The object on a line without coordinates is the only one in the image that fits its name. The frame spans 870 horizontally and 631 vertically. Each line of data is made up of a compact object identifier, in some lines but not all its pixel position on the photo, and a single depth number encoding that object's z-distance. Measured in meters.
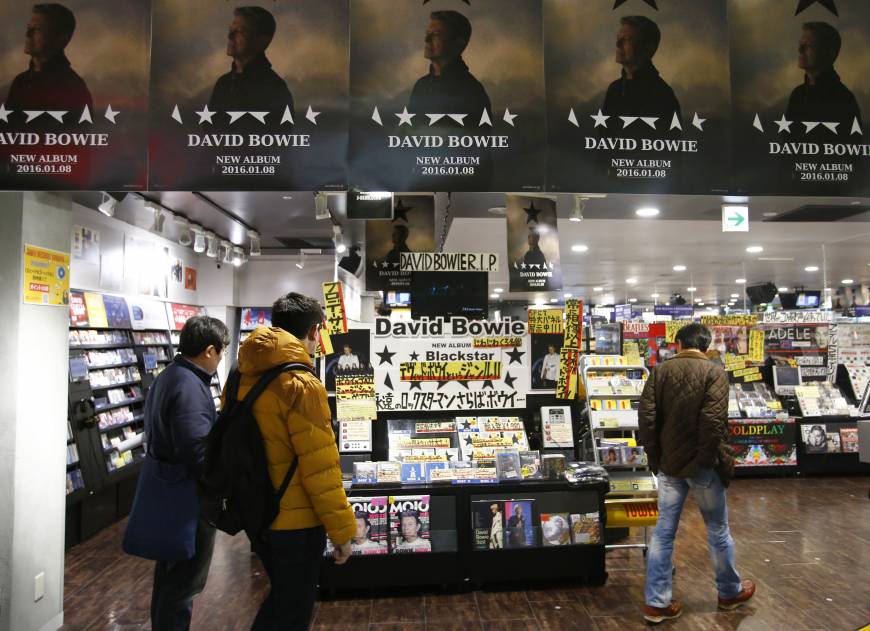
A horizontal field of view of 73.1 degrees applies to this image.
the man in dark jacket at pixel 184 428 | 2.55
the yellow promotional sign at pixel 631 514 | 4.38
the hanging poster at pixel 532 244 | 5.39
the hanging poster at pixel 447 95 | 2.63
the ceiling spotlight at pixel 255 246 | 8.48
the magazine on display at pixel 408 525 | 3.99
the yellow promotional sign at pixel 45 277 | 3.23
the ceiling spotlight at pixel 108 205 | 4.53
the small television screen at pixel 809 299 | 13.85
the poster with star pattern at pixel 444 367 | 4.63
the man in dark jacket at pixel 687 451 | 3.42
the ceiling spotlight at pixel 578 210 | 4.86
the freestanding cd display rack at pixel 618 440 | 4.41
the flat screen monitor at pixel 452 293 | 4.78
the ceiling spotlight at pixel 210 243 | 8.16
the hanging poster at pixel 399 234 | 5.68
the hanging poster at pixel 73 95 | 2.61
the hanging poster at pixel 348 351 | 4.67
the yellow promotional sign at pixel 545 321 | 4.71
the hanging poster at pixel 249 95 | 2.60
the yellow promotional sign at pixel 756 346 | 7.68
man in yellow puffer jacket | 2.15
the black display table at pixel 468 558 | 4.00
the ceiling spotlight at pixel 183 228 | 7.11
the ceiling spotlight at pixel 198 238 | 7.36
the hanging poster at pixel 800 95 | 2.77
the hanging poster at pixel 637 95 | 2.71
